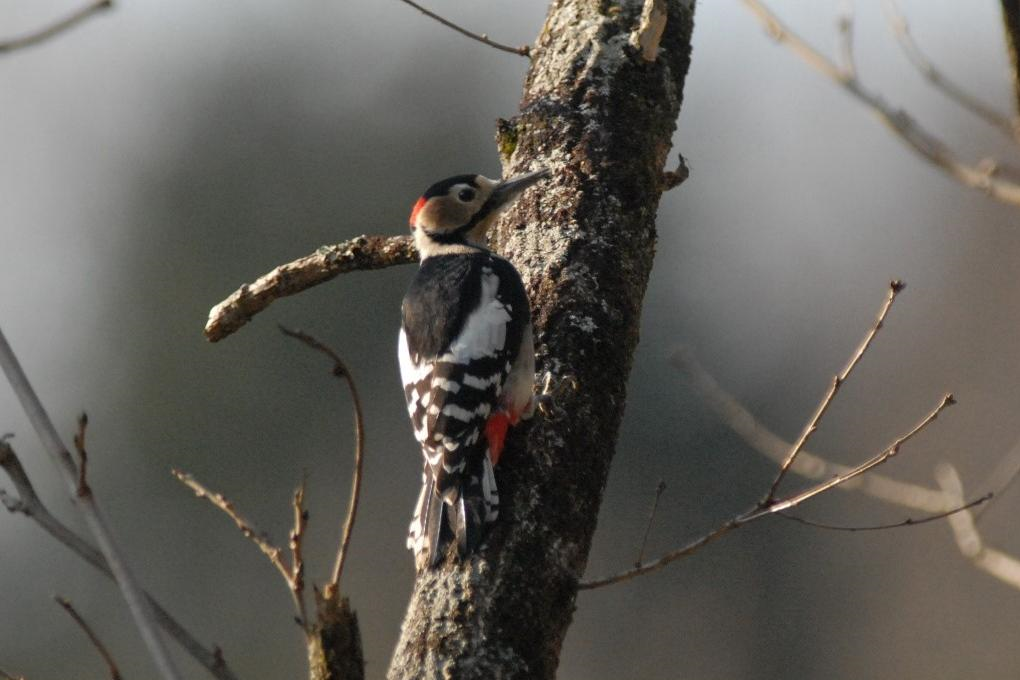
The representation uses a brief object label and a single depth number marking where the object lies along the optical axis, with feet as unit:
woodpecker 23.32
